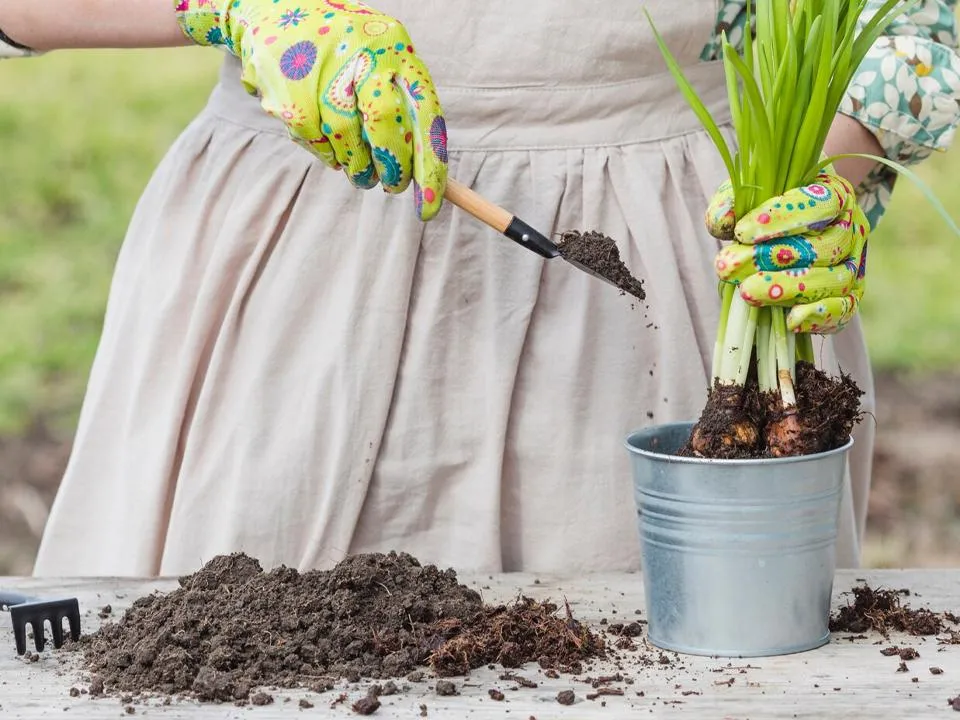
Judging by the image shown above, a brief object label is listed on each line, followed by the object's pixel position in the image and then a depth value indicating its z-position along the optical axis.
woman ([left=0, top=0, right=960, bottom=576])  2.03
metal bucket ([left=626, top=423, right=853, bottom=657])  1.79
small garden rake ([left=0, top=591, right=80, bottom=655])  1.82
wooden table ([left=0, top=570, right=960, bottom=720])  1.72
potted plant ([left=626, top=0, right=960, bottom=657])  1.79
